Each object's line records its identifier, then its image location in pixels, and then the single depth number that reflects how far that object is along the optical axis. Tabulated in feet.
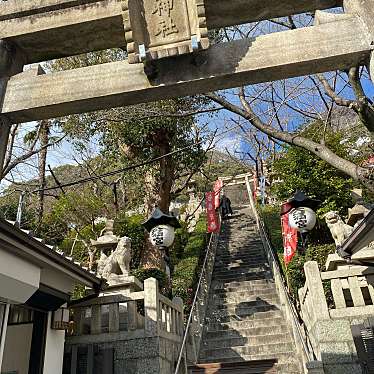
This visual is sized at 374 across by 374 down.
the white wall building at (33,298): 16.28
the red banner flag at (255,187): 89.38
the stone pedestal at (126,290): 24.13
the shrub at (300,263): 34.53
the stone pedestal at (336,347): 22.77
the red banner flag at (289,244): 37.86
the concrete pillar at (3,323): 17.88
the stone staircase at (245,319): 30.32
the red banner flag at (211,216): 62.03
